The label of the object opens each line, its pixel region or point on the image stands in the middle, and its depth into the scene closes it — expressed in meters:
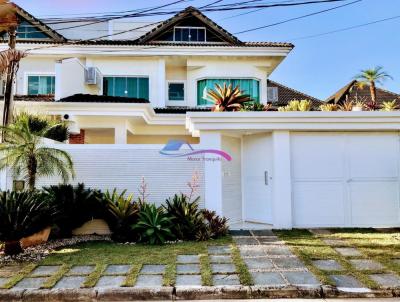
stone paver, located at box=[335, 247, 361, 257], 7.19
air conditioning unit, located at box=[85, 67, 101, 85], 16.05
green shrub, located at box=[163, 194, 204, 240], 8.61
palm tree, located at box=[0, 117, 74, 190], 8.09
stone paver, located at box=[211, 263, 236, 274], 6.19
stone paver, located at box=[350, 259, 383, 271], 6.30
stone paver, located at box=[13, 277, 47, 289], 5.55
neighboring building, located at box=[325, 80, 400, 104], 27.46
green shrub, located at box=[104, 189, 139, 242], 8.56
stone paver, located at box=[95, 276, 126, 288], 5.55
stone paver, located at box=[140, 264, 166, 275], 6.16
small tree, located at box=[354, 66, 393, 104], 30.96
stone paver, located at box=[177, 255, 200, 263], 6.79
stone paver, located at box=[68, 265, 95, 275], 6.16
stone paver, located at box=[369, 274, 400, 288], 5.47
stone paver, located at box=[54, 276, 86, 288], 5.57
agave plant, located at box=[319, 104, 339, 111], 10.90
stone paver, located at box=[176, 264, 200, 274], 6.18
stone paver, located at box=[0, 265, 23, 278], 6.18
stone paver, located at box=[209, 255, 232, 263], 6.77
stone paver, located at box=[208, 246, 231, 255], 7.39
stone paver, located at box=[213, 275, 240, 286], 5.62
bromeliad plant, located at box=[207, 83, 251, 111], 10.39
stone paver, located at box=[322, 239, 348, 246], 8.02
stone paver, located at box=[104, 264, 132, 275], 6.16
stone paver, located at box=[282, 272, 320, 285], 5.60
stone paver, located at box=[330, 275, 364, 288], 5.52
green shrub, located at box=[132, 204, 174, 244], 8.20
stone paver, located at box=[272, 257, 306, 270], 6.38
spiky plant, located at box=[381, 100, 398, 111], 11.26
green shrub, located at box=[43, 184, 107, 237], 8.76
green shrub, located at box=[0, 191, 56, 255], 7.19
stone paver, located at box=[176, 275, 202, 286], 5.61
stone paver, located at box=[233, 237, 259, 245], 8.20
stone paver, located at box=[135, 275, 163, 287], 5.57
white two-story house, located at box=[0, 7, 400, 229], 9.64
